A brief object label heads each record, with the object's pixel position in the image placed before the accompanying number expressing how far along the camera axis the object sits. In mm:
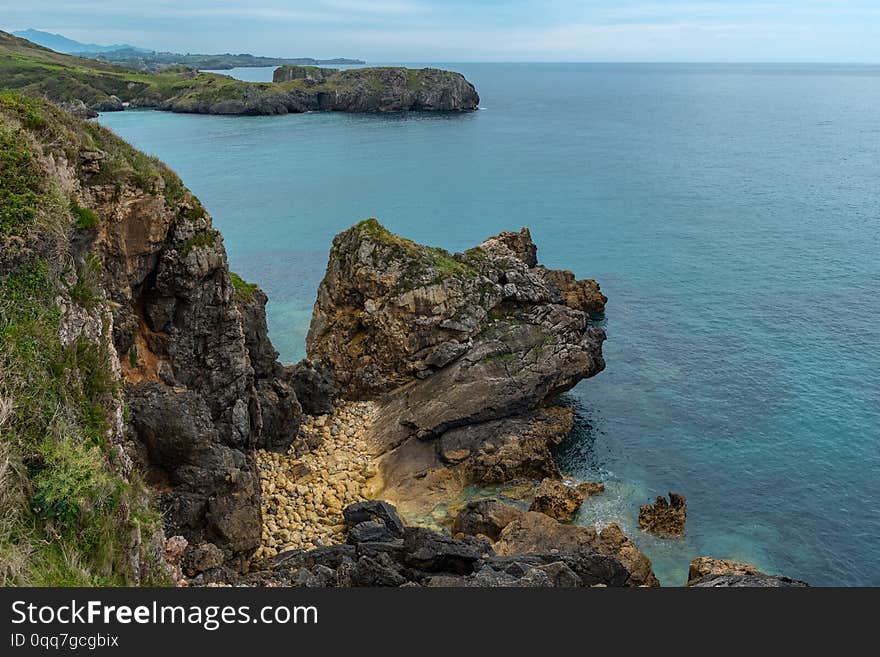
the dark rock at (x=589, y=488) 36656
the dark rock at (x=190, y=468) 24531
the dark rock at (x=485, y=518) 31744
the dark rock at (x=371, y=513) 30769
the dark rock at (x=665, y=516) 33781
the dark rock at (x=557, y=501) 33844
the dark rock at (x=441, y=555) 24203
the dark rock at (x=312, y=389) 41188
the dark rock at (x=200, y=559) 22547
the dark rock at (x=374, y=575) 22188
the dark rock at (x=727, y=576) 24031
